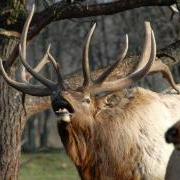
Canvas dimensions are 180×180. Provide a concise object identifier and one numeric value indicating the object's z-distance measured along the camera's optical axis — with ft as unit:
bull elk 64.59
